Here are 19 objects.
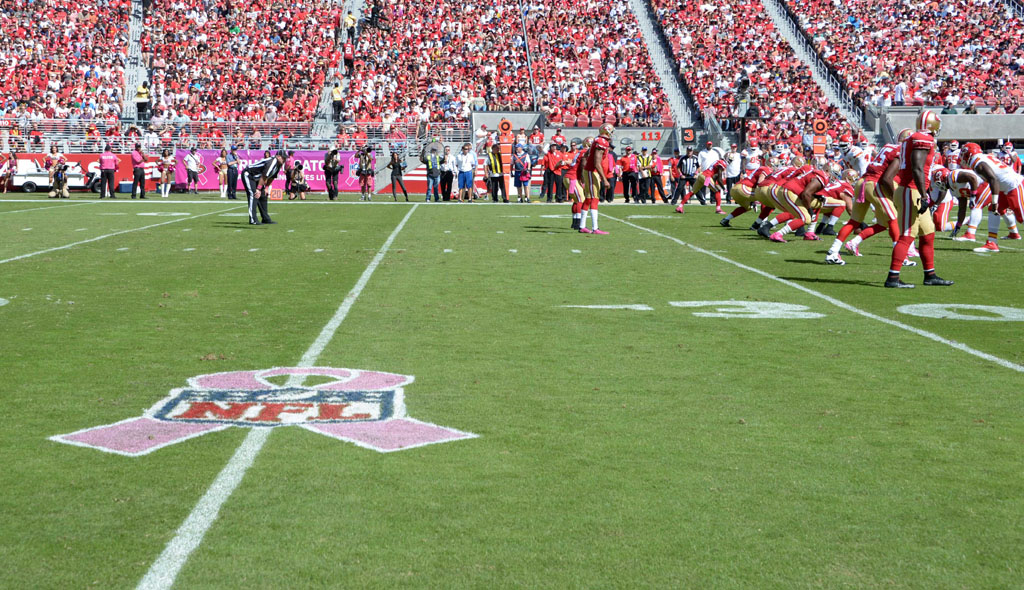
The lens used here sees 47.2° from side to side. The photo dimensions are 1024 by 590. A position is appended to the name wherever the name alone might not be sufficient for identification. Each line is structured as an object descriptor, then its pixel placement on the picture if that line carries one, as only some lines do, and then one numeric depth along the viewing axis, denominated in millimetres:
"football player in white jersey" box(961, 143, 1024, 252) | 16138
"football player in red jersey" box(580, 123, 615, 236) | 19391
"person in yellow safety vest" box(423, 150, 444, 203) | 34375
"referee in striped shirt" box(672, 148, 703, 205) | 34375
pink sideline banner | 41031
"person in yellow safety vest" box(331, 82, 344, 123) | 44062
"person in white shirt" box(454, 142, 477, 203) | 34875
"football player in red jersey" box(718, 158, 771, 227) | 21062
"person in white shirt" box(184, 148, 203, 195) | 39719
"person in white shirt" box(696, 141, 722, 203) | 30812
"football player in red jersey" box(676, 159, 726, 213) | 26658
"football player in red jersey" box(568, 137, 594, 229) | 20125
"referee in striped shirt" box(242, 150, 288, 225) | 21062
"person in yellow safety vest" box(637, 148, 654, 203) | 35531
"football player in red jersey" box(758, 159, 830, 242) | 18469
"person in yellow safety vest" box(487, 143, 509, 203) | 33141
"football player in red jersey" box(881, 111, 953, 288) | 11938
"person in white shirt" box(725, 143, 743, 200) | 32688
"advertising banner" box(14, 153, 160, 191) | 39031
